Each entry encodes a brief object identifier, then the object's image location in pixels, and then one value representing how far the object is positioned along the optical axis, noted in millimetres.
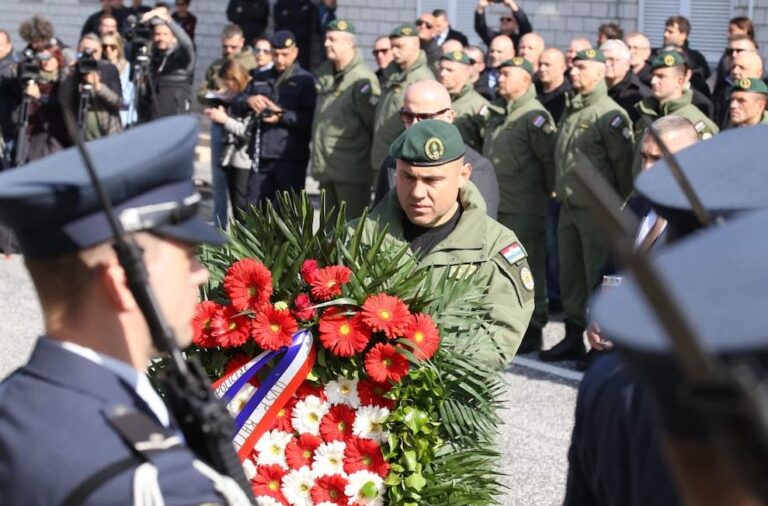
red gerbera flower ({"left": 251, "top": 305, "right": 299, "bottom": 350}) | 4008
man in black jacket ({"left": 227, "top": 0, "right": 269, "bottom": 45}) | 18406
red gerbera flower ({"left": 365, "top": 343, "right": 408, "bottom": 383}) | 3945
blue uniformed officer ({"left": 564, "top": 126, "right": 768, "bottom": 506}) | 2025
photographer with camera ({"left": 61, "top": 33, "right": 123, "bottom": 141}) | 11969
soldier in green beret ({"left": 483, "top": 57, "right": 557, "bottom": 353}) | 8914
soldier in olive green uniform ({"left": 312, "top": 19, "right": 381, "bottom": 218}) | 10484
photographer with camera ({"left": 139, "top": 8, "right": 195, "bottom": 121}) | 13891
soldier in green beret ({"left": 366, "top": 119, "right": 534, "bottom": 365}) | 4527
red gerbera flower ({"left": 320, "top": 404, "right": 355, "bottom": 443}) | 4031
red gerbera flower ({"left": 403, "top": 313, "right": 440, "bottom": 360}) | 3963
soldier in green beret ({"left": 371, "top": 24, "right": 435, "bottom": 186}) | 9867
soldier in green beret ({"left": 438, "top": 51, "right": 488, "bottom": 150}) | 9547
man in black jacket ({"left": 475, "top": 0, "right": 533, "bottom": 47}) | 13883
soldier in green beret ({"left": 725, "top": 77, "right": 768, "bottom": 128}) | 8125
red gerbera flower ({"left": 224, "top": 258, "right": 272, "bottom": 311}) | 4066
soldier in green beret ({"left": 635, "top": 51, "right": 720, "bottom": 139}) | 8516
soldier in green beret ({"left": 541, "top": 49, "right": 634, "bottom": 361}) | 8414
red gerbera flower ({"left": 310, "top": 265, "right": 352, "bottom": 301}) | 4031
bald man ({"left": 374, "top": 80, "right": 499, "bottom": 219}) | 6883
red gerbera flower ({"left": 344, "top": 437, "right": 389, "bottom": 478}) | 3973
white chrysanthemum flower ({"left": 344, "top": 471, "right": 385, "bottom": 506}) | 3951
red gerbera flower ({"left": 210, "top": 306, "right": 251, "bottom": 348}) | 4055
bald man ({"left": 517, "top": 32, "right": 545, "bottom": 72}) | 11289
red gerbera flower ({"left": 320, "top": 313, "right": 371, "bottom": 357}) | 3961
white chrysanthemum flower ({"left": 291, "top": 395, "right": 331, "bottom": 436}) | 4059
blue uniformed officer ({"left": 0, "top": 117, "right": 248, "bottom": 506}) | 2041
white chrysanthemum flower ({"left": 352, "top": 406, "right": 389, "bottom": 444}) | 4000
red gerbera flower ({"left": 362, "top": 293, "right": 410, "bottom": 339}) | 3939
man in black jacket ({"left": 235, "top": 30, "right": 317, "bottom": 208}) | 10828
